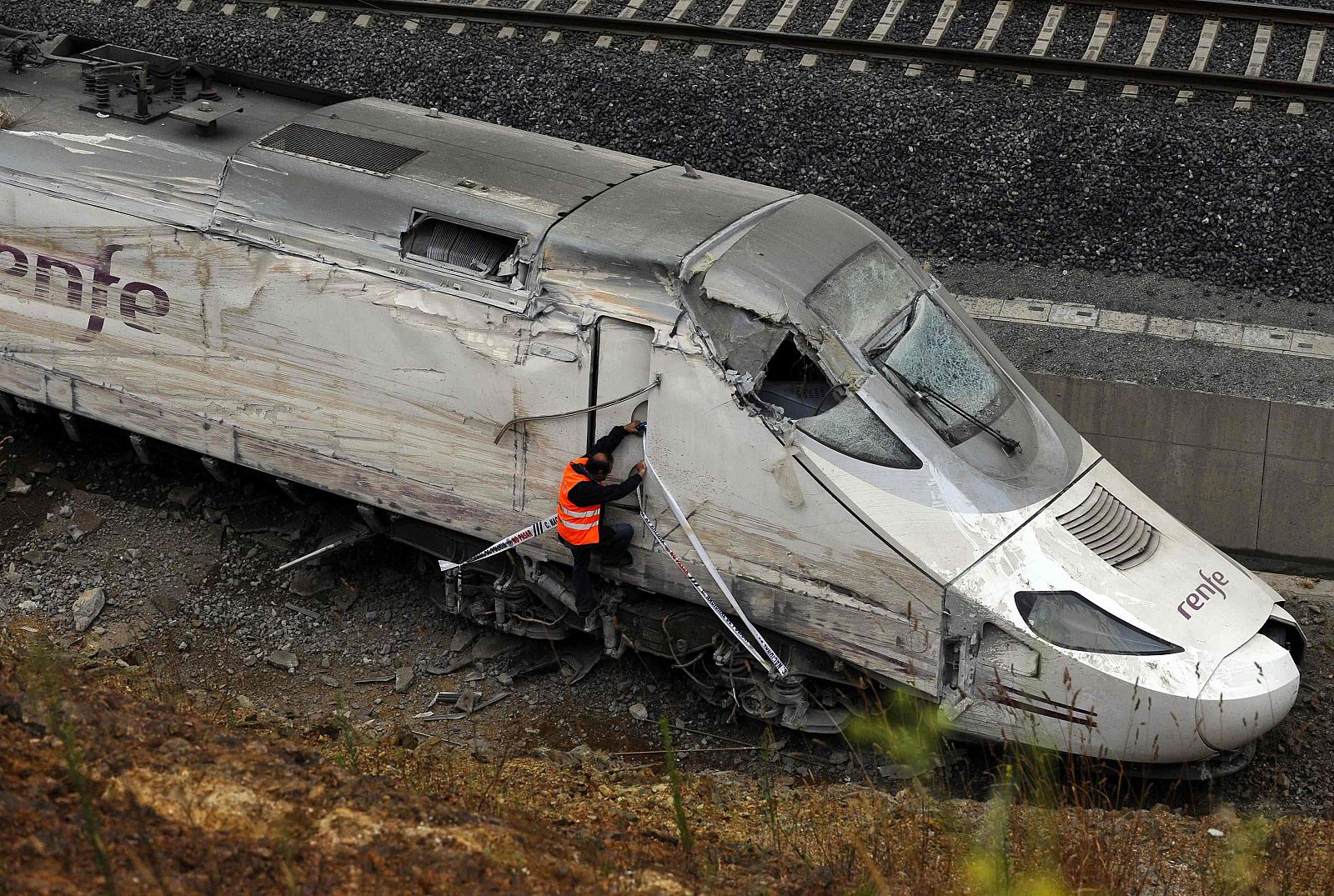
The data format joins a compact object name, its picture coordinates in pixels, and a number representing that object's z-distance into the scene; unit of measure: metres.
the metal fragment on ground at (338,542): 18.14
